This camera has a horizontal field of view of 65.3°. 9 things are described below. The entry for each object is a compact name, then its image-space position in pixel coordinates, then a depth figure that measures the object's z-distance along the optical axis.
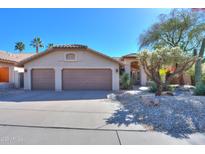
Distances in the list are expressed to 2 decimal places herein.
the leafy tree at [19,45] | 42.28
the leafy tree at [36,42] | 42.35
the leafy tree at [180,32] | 16.61
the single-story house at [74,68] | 15.23
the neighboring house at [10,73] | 16.25
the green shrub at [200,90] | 9.70
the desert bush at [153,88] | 12.34
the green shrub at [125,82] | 16.05
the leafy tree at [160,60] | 10.34
